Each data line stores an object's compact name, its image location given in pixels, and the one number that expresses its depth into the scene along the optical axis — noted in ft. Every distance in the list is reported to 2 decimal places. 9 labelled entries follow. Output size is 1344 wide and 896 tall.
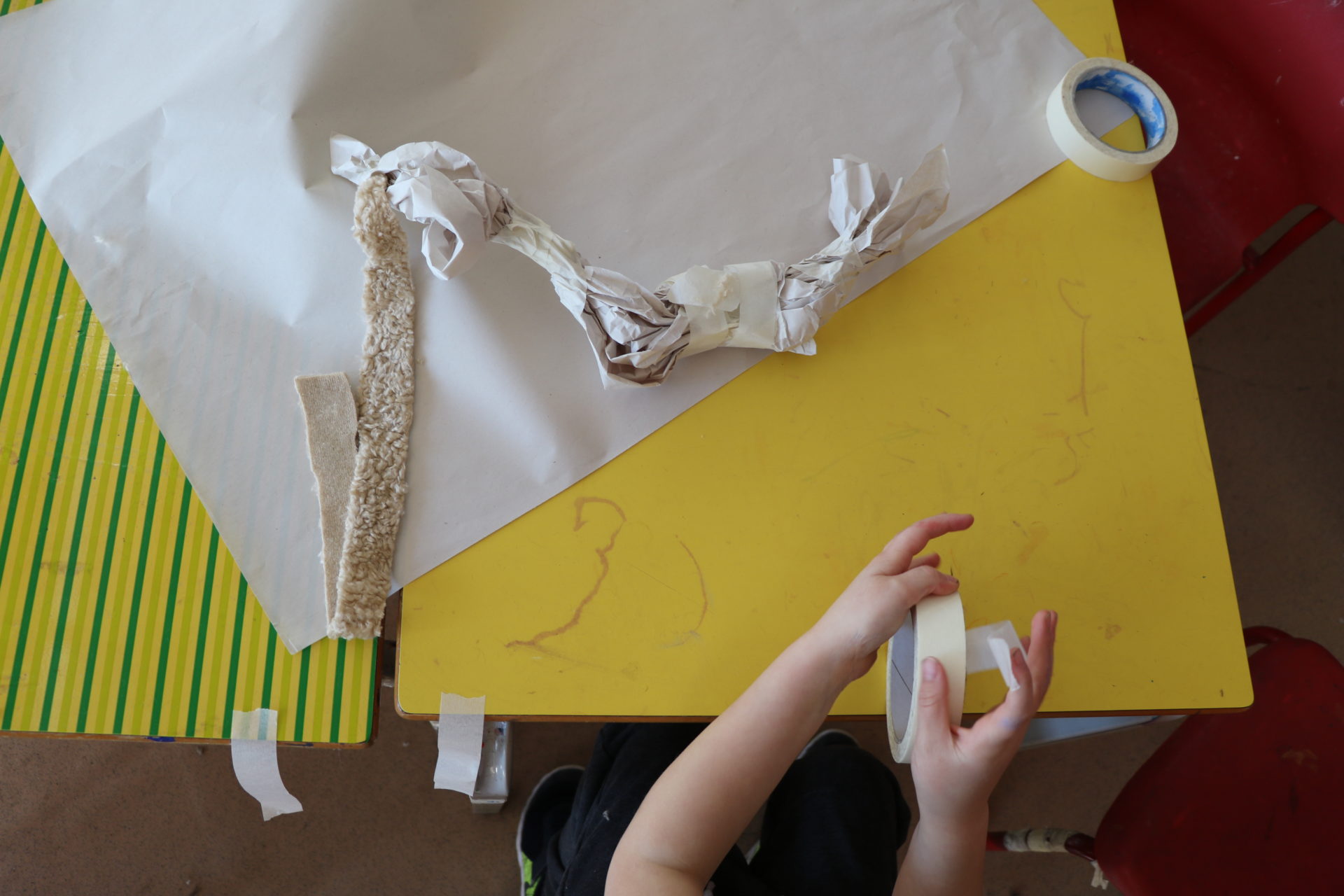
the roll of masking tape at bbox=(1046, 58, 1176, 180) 2.33
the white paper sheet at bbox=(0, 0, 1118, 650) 2.06
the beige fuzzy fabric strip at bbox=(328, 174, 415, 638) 1.95
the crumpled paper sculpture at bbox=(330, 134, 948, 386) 2.01
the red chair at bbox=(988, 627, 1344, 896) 2.43
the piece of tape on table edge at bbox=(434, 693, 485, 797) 1.93
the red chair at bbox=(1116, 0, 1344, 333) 2.81
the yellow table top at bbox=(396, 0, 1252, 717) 1.98
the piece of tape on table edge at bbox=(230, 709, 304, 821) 1.91
